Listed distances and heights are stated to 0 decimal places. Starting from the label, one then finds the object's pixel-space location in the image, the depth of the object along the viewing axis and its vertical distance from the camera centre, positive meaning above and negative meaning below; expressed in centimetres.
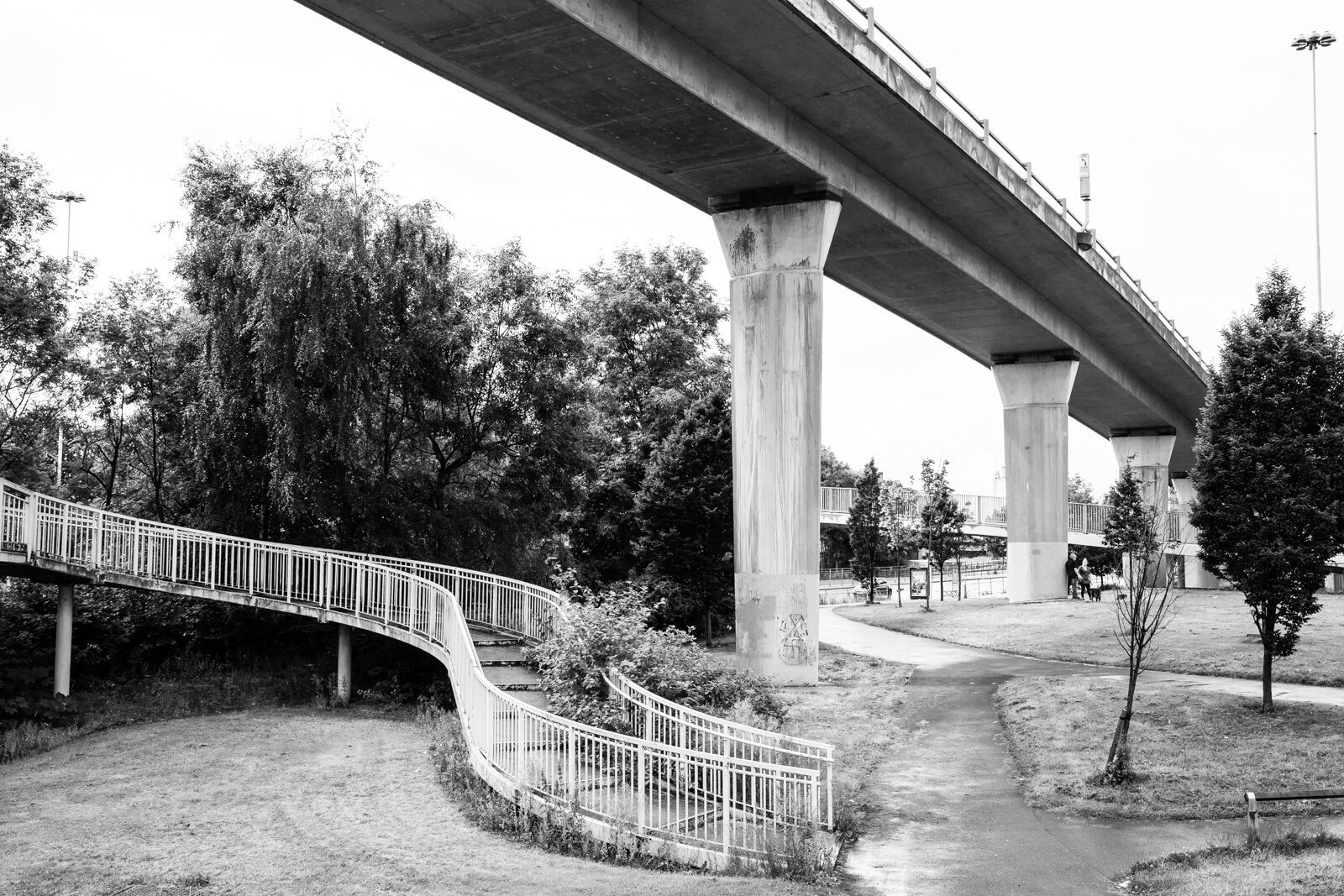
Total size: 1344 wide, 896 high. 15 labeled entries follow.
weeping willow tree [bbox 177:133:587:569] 2069 +341
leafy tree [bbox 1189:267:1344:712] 1711 +116
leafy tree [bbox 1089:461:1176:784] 1344 -94
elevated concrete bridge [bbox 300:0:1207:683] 1722 +744
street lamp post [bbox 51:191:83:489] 2350 +230
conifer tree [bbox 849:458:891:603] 4425 +66
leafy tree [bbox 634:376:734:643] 2884 +65
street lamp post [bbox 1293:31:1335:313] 4928 +2219
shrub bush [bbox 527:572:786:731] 1263 -149
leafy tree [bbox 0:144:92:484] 2016 +417
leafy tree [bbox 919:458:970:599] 4347 +94
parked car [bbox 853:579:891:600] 5228 -244
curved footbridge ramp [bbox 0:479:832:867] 1018 -177
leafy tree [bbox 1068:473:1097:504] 9731 +463
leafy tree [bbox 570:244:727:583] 3781 +826
